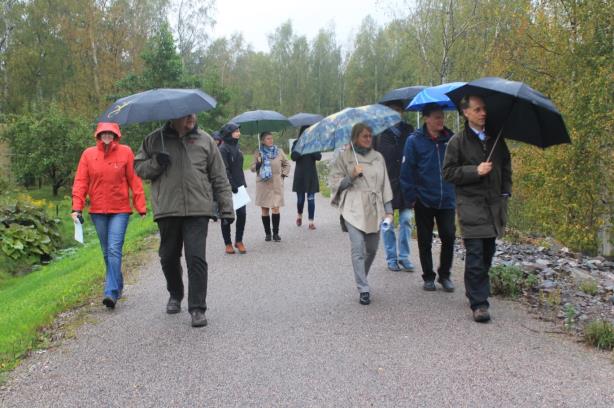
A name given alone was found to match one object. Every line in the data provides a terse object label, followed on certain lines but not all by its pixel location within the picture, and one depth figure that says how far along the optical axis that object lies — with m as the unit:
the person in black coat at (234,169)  8.62
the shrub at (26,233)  12.27
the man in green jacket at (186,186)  5.15
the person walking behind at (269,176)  9.44
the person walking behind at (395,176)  7.20
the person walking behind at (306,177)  10.61
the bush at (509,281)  5.84
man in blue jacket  6.05
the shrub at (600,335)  4.34
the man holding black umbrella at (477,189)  5.06
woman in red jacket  5.80
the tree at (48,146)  24.33
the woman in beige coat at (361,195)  5.74
